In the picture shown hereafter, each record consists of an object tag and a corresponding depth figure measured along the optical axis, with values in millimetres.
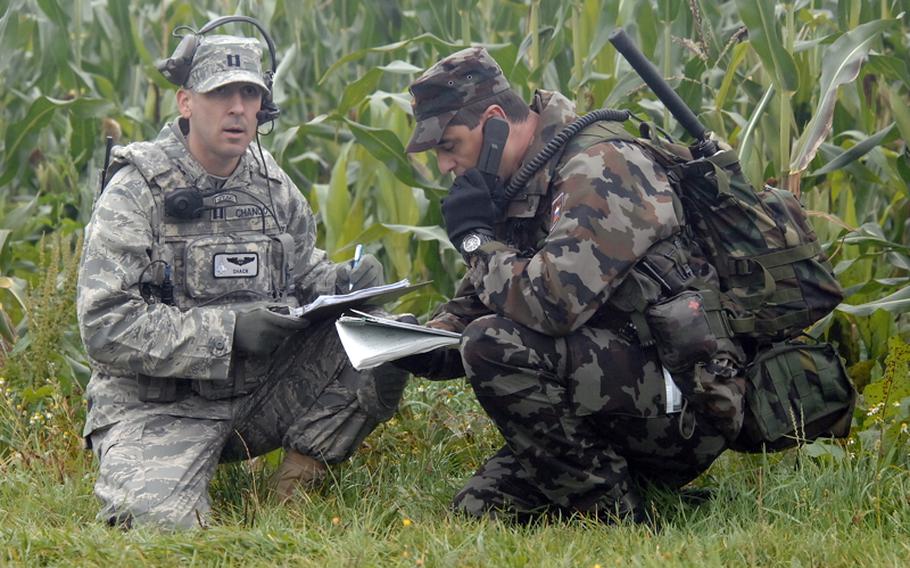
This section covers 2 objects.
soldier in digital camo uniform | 8687
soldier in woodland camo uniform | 7949
